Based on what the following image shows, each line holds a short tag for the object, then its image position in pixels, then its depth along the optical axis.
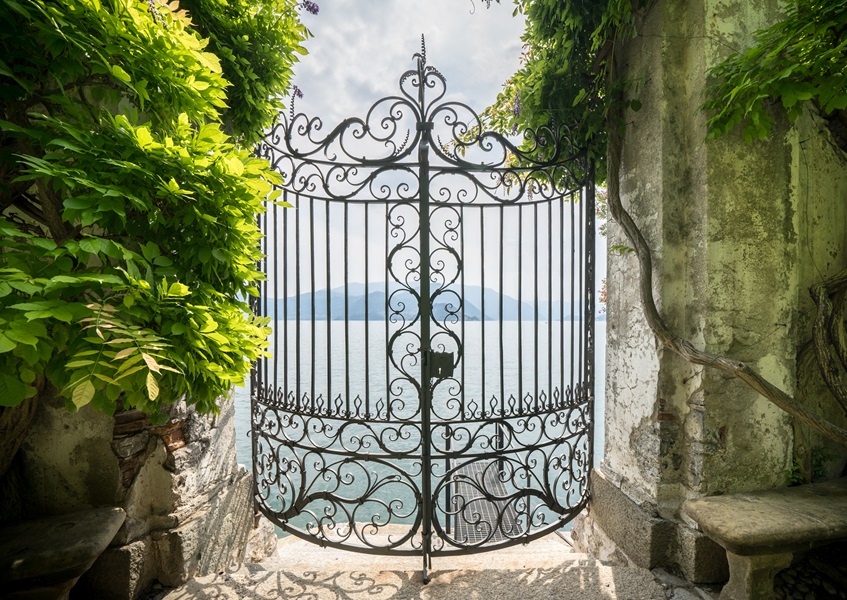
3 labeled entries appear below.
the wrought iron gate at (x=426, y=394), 2.53
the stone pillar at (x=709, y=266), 2.08
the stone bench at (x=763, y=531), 1.68
